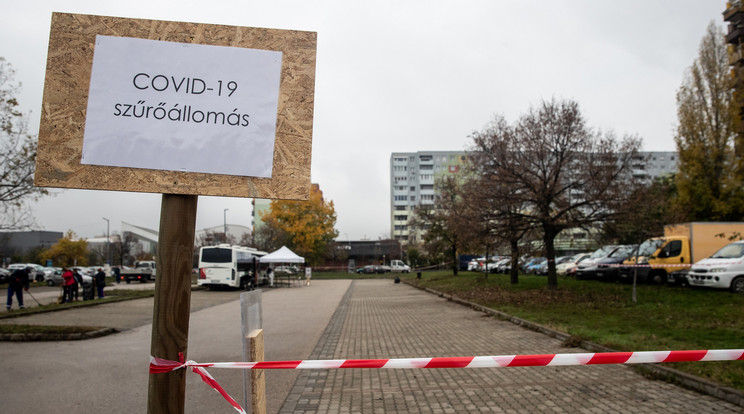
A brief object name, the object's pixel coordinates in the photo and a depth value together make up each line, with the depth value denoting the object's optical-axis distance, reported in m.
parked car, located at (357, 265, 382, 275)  67.12
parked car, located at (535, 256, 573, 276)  36.84
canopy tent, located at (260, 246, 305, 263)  35.38
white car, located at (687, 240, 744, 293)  15.30
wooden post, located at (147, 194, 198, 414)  2.66
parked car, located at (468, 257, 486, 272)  48.46
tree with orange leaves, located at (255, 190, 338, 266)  56.34
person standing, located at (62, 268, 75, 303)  19.56
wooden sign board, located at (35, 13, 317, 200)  2.64
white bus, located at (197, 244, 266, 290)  30.97
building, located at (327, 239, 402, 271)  73.78
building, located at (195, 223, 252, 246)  65.06
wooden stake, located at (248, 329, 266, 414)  3.17
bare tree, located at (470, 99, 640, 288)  17.58
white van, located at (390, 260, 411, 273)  67.19
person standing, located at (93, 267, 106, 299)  22.17
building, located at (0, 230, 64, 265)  82.41
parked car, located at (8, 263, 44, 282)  45.01
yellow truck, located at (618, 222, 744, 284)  19.88
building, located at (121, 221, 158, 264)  82.12
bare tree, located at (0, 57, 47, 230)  12.28
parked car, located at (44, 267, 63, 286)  37.91
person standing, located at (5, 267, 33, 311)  16.98
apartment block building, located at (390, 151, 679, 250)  112.88
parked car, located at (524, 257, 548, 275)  39.19
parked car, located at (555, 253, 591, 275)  30.03
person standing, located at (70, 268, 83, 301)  20.20
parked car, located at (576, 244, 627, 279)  24.28
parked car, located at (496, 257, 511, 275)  40.71
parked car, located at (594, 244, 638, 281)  22.41
